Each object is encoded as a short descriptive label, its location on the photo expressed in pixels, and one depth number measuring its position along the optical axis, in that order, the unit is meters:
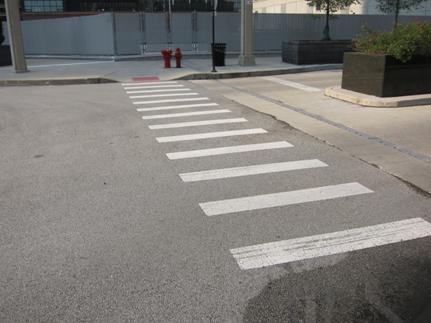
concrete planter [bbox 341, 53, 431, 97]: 11.09
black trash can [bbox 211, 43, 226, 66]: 20.06
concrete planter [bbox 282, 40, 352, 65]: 21.11
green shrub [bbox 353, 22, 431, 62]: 11.12
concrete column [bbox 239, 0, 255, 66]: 19.84
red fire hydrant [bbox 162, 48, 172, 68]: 20.31
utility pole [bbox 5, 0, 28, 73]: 18.59
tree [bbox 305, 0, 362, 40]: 22.81
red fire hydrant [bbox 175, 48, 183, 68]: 20.34
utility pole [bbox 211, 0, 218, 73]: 17.53
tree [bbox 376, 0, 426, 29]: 26.58
